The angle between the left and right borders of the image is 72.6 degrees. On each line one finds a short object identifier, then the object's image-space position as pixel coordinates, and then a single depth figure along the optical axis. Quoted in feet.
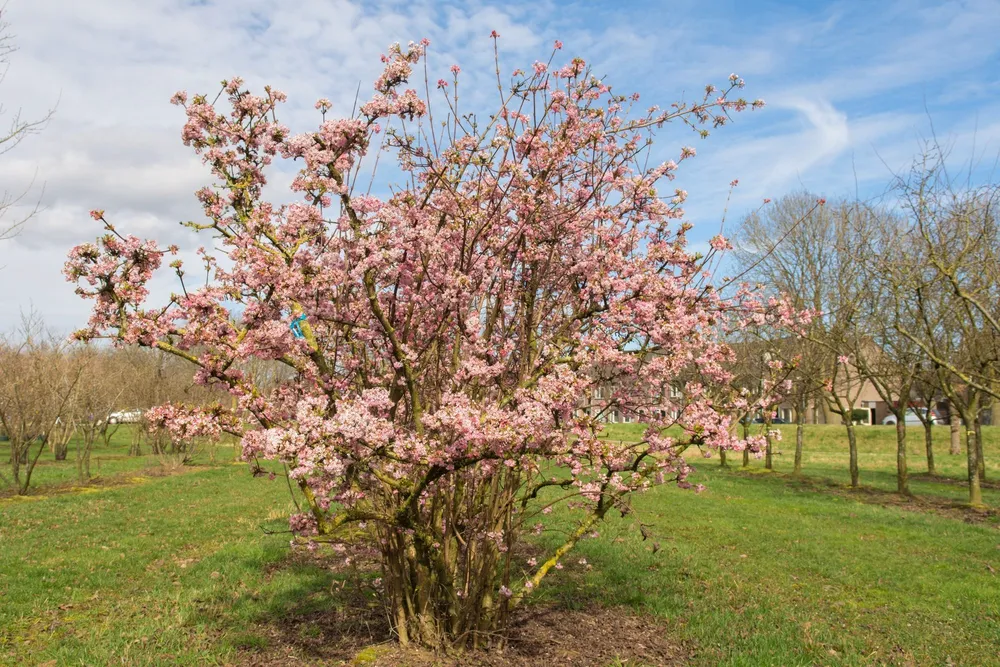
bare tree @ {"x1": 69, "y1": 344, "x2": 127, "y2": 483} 64.13
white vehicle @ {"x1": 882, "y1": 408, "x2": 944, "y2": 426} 183.17
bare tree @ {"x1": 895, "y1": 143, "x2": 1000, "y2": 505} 41.16
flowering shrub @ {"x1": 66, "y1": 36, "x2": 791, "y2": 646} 16.11
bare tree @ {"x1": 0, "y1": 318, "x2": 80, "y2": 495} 60.29
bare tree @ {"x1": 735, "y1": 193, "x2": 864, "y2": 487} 61.87
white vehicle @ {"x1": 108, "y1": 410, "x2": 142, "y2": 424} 85.78
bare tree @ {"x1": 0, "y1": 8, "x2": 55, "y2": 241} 32.76
